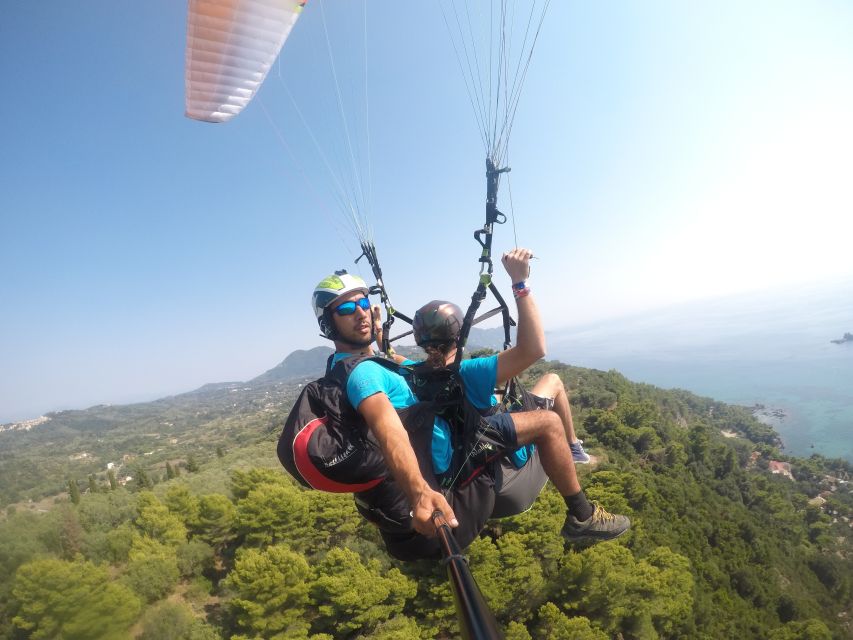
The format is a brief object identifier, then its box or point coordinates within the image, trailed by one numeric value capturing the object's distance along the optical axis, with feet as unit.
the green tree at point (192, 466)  169.66
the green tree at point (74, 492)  111.84
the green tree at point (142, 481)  129.80
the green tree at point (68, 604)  51.72
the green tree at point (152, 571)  63.26
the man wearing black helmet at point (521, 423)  8.88
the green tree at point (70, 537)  75.61
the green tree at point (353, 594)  55.36
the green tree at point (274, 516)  73.97
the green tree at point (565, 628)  56.29
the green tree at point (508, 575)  59.93
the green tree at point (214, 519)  78.54
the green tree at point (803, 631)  82.23
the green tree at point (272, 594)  52.34
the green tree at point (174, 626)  52.85
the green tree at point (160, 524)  74.95
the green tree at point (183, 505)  80.61
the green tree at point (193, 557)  71.46
